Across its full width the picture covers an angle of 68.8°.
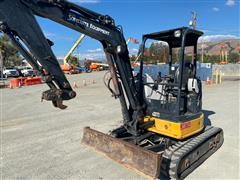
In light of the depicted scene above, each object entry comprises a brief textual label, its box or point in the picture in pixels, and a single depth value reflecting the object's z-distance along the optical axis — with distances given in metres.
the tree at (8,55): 29.99
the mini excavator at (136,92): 2.72
